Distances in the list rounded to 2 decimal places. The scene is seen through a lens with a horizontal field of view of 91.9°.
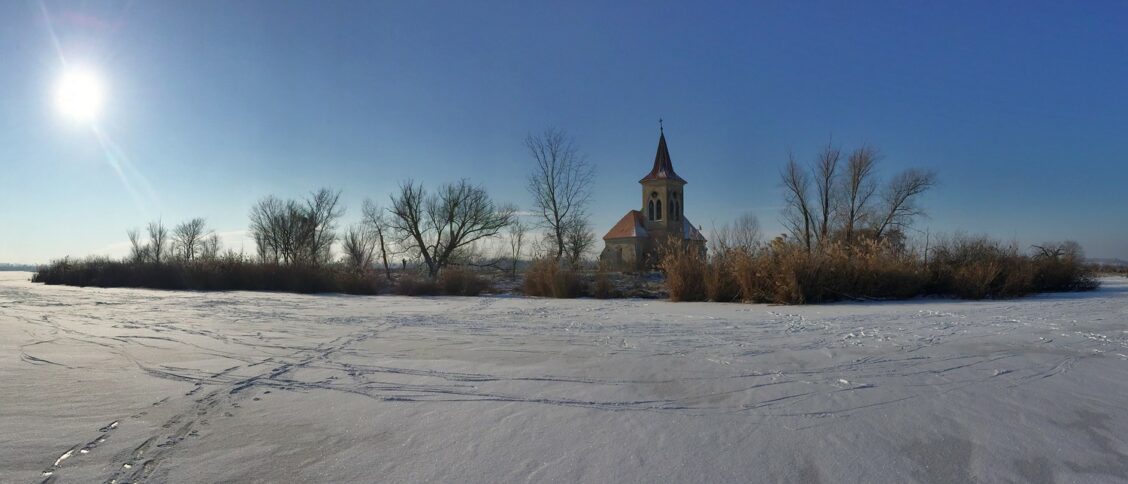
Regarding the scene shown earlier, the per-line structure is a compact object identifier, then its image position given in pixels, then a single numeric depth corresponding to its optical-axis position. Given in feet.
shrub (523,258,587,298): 50.88
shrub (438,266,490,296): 56.65
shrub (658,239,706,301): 43.75
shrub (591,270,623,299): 49.52
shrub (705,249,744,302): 41.93
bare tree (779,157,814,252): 122.62
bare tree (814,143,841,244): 119.03
